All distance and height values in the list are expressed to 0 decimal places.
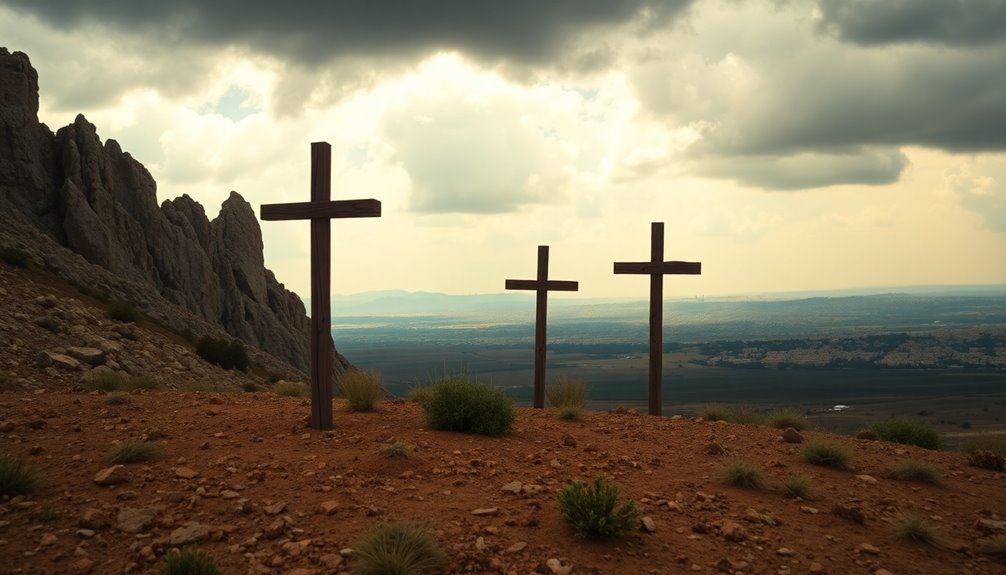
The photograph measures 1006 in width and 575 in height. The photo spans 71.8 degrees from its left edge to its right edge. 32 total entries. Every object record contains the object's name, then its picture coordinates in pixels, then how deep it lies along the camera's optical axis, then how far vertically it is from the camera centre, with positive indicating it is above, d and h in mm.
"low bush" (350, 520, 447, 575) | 6008 -2353
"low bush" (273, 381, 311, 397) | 16656 -2503
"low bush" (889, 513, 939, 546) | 7414 -2581
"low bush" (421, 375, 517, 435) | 10977 -1943
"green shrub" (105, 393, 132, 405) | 11906 -1965
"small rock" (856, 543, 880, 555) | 7145 -2680
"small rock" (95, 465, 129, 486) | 7836 -2162
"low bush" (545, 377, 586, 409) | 15164 -2351
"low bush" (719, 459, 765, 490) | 8836 -2393
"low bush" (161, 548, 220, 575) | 6020 -2426
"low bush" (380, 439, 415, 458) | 9047 -2134
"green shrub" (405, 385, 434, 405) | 13984 -2217
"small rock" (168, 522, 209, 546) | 6680 -2411
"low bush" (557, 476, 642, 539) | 6949 -2277
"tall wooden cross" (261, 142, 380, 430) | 10797 +524
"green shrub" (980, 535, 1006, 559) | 7234 -2690
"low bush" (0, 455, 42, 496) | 7457 -2090
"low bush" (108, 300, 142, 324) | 23469 -911
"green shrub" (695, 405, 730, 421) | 14828 -2691
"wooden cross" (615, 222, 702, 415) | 16109 +271
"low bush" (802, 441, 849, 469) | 10031 -2419
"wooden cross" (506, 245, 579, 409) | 17703 -428
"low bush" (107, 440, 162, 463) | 8484 -2051
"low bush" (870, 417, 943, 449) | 12711 -2669
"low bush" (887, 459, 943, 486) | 9477 -2522
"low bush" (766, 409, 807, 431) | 14047 -2676
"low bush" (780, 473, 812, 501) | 8562 -2464
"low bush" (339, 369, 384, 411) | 12727 -1933
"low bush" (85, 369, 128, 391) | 14406 -2014
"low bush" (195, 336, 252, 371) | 26156 -2559
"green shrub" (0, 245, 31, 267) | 22297 +928
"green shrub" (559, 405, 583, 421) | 13344 -2420
